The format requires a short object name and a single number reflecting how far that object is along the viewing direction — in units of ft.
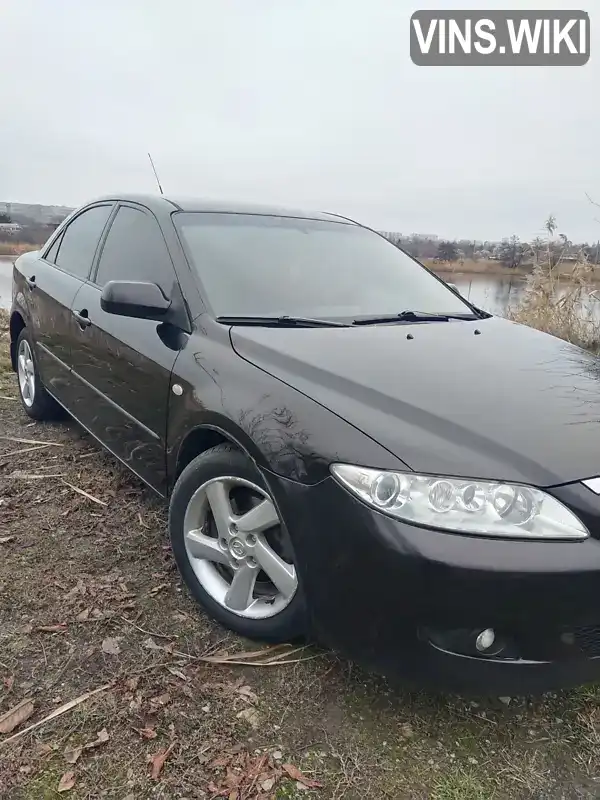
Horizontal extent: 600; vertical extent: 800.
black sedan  5.38
